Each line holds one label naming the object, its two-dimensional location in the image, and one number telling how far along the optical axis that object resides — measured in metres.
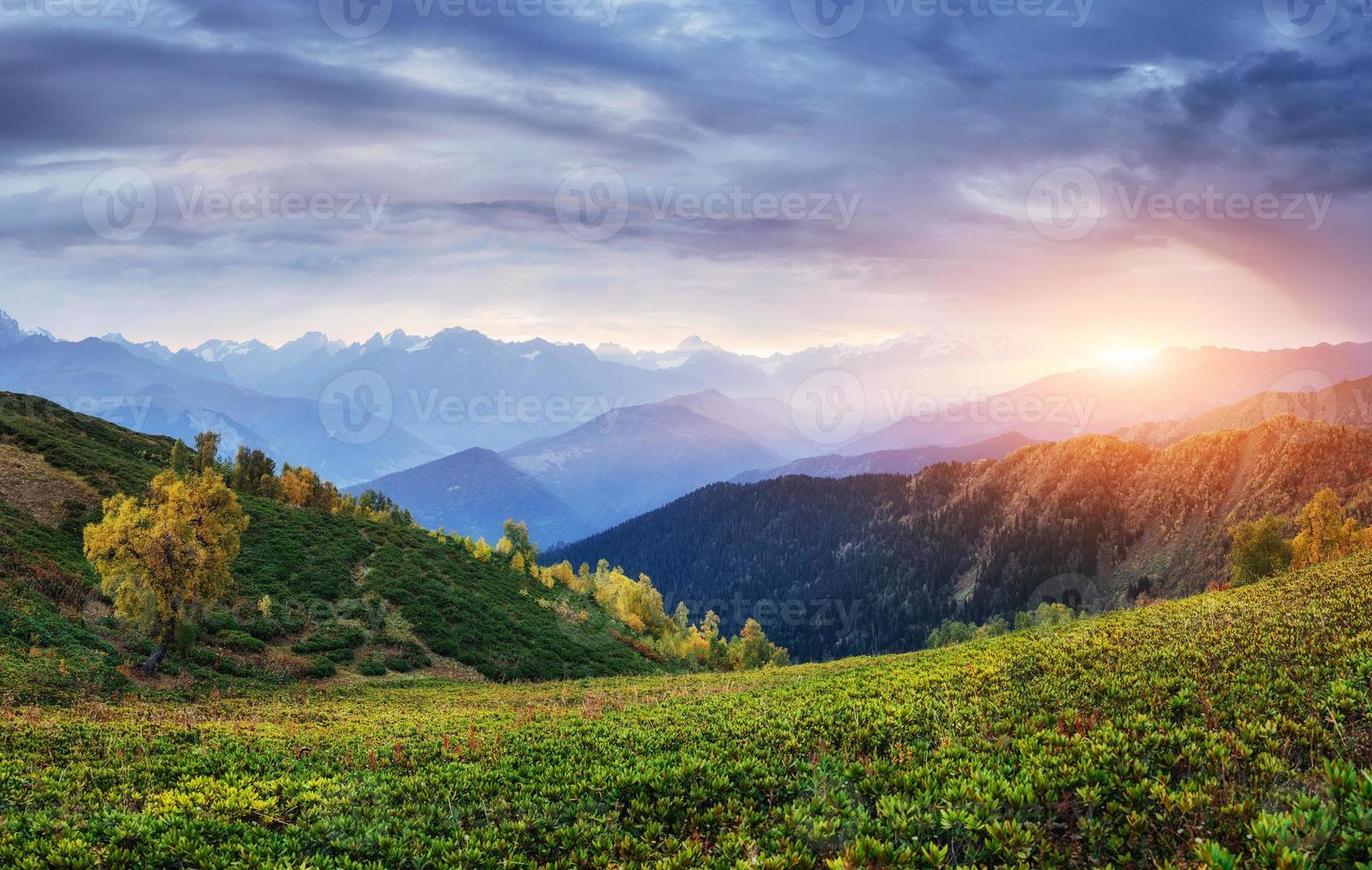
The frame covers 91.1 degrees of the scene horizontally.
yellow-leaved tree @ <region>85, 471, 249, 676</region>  38.81
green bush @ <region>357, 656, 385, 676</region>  49.82
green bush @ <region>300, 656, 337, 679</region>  46.09
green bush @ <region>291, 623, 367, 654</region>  50.09
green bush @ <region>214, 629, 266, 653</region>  45.91
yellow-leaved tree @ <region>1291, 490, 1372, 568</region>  73.81
